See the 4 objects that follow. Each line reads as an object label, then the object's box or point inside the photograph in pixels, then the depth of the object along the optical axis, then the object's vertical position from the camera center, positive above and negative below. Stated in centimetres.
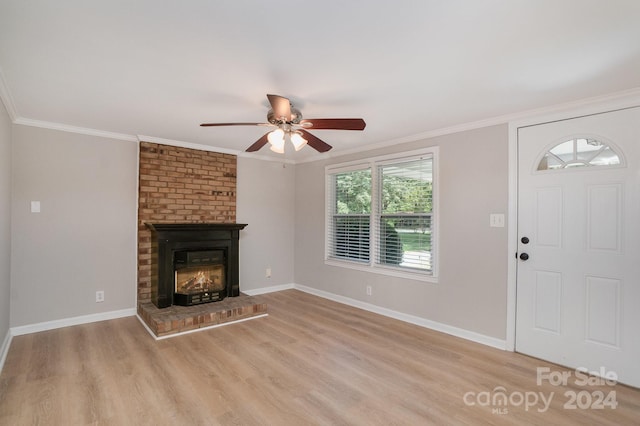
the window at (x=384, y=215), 391 -1
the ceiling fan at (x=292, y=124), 236 +74
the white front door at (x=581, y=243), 255 -25
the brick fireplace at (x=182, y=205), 375 +12
